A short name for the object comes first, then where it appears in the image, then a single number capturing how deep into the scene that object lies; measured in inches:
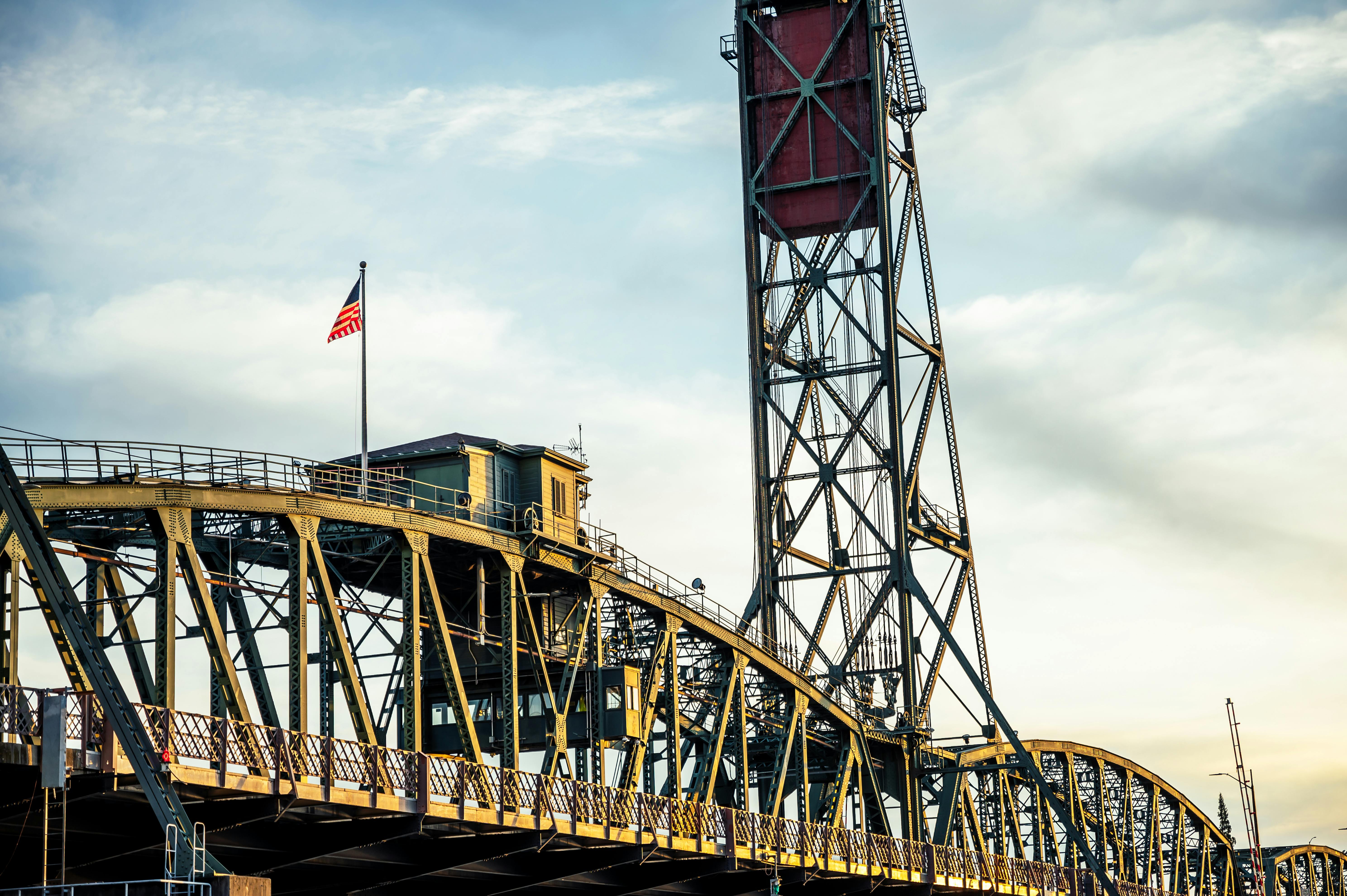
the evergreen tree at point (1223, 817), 5492.1
